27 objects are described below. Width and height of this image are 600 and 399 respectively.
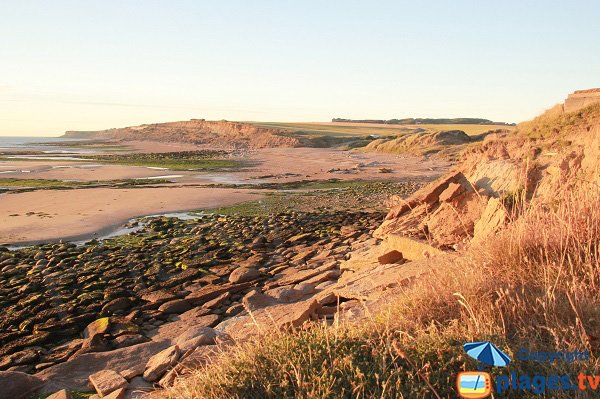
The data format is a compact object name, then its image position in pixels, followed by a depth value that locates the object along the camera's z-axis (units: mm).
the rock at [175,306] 8859
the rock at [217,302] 8844
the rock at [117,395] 4672
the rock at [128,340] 7298
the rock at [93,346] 7109
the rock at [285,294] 8195
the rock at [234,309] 8398
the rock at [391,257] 8664
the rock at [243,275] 10148
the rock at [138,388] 4777
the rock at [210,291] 9312
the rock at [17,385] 5113
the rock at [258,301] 7895
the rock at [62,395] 4725
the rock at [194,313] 8458
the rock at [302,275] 9875
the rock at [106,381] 5004
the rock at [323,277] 9461
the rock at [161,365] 5227
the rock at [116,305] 8922
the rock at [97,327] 7750
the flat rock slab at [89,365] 5617
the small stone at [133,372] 5387
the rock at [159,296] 9266
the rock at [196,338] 5465
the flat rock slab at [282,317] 5598
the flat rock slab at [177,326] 7637
